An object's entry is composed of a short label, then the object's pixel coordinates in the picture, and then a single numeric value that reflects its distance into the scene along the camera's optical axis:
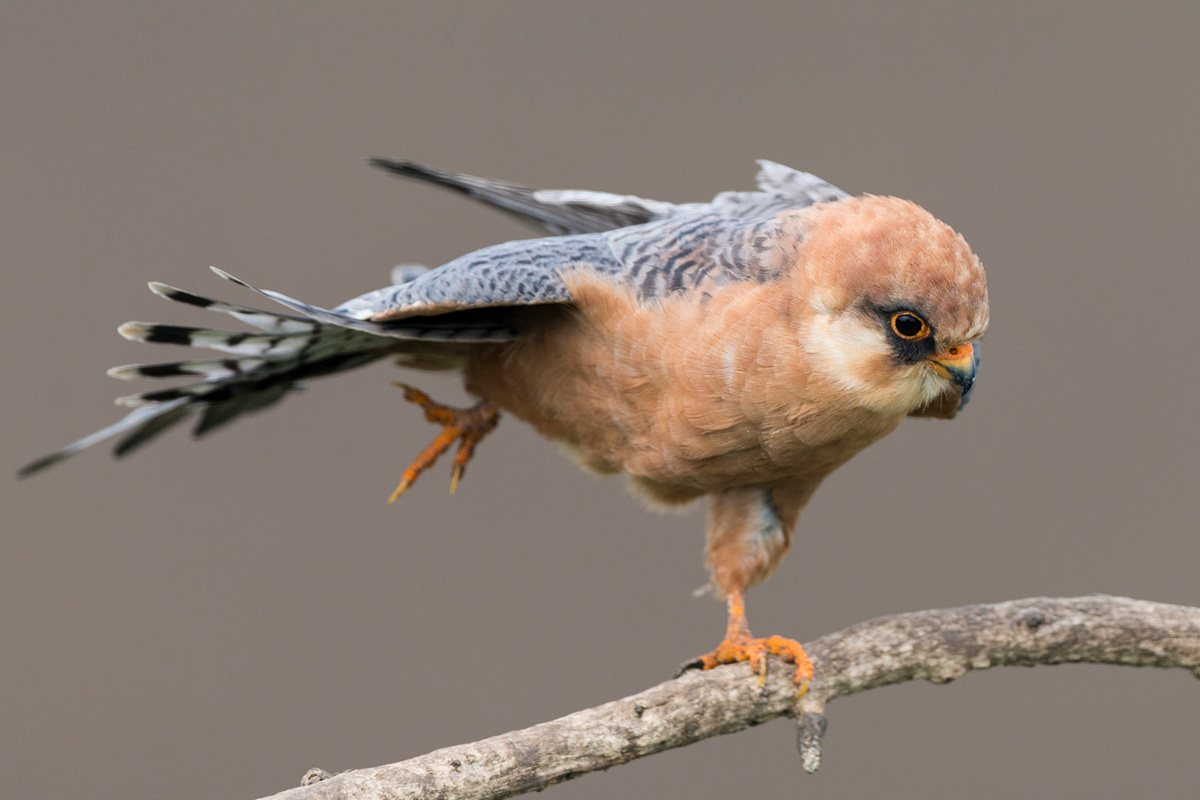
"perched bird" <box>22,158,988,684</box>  6.42
